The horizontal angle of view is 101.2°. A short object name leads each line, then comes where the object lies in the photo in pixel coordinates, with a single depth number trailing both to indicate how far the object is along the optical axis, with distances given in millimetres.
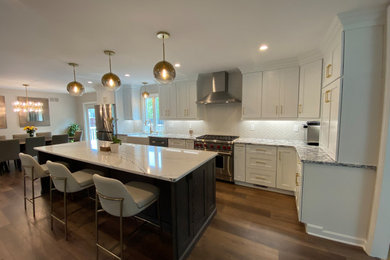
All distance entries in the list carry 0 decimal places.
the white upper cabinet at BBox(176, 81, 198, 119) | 4129
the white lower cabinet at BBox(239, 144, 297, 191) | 2842
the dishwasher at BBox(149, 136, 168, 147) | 4211
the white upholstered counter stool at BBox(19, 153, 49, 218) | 2227
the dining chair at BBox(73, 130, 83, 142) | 5797
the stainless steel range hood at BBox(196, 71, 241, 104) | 3654
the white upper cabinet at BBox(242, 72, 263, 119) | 3330
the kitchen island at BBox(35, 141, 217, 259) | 1528
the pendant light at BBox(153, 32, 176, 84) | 1918
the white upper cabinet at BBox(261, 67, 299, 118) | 3010
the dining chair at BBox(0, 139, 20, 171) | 3887
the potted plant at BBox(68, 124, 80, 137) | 7180
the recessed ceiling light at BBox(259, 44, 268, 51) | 2404
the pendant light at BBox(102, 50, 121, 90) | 2434
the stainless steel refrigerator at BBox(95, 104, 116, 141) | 5125
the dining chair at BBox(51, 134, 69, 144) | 4772
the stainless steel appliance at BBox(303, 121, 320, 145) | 2734
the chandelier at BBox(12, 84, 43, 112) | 5242
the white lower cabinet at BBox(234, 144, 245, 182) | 3261
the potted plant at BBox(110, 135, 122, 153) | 2371
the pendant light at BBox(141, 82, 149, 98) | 4656
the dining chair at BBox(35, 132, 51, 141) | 5480
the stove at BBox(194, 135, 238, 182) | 3359
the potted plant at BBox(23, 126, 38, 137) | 4961
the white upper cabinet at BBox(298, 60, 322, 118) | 2647
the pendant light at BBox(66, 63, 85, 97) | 2879
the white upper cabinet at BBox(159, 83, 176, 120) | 4434
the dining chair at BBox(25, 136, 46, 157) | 4340
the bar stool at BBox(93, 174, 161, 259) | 1397
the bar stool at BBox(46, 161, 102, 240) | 1864
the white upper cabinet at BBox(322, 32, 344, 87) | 1747
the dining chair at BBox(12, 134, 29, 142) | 5149
